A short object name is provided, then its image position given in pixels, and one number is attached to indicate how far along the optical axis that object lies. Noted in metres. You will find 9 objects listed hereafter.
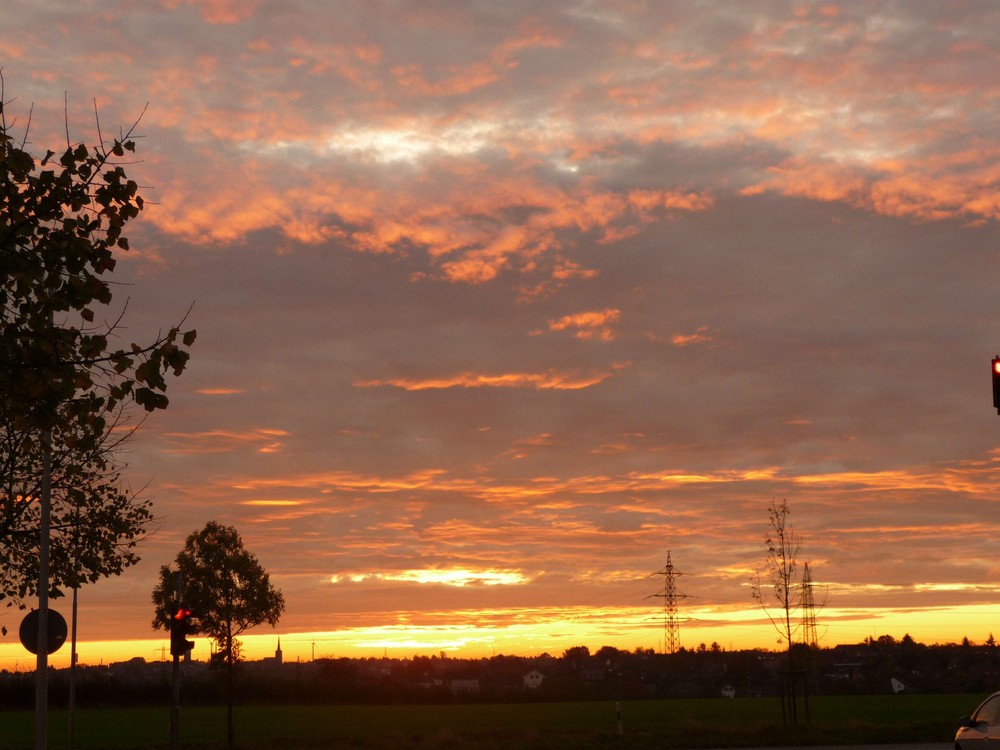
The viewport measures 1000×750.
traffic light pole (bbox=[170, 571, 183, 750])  29.00
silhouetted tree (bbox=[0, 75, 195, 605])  12.12
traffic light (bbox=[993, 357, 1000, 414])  19.30
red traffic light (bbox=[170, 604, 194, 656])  29.28
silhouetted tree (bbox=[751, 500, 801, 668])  40.59
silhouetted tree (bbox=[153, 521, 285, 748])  43.19
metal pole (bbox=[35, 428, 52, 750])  22.16
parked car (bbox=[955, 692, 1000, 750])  20.53
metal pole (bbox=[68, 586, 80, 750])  37.56
